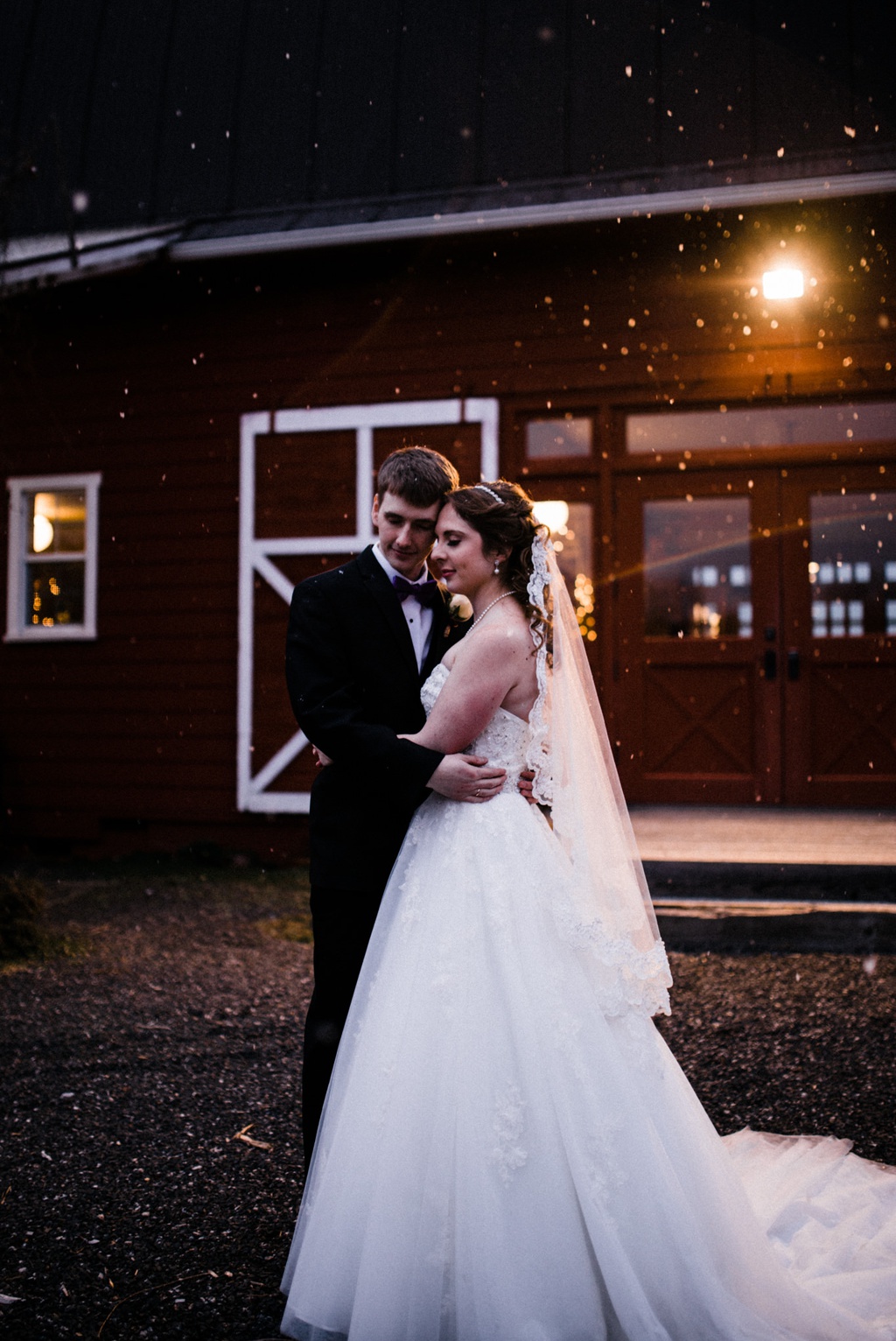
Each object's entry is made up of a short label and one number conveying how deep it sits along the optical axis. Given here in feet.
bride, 6.90
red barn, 23.38
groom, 8.80
